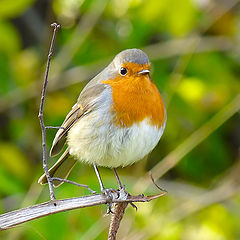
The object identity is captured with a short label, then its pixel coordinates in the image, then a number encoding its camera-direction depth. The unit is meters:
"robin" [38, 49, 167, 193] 6.59
